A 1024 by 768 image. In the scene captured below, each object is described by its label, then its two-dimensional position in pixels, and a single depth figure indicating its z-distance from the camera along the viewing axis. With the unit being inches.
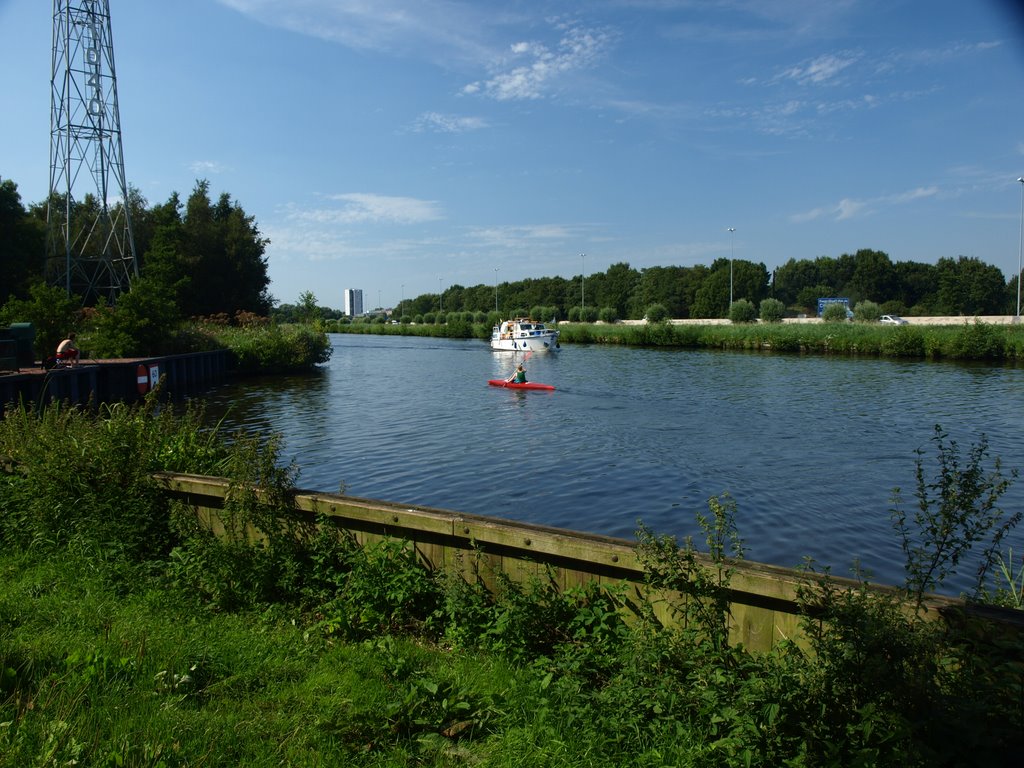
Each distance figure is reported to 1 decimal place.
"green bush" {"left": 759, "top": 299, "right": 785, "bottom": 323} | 3043.8
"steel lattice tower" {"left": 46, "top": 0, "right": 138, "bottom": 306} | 1283.2
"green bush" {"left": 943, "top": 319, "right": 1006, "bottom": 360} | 1765.5
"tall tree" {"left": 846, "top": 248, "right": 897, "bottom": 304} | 4845.0
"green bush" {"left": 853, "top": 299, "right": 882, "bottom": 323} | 2742.6
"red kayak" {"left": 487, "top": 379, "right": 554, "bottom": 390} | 1280.8
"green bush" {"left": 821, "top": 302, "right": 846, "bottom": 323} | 2698.3
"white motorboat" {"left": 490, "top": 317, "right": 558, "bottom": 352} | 2524.6
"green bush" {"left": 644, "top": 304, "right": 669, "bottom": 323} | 3166.8
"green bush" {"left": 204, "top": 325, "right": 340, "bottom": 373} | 1610.5
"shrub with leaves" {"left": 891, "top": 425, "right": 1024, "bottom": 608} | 145.7
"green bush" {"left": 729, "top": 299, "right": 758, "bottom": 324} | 3083.2
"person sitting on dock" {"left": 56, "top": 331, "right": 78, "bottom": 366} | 899.0
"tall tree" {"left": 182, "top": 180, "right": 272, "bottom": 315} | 2208.4
